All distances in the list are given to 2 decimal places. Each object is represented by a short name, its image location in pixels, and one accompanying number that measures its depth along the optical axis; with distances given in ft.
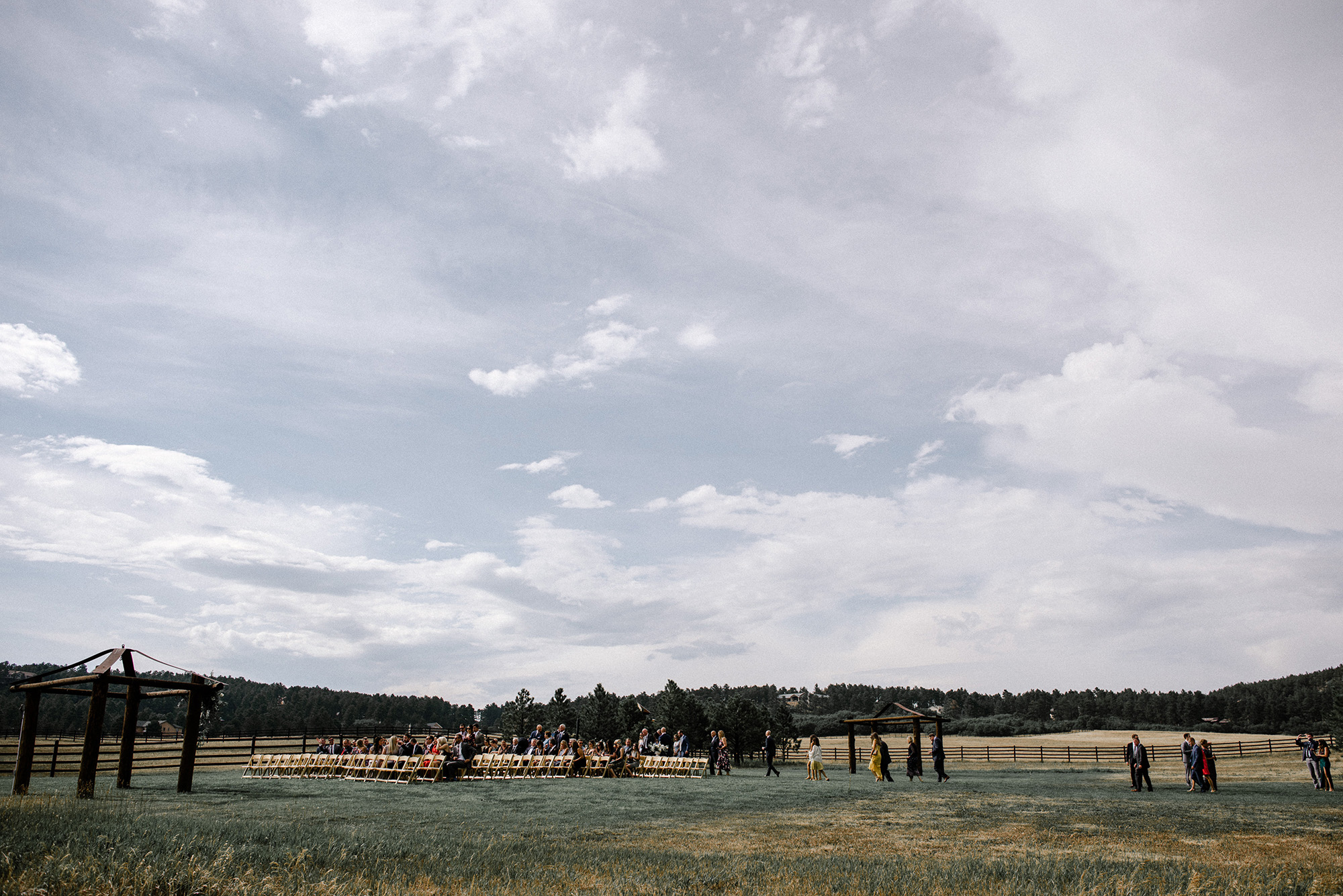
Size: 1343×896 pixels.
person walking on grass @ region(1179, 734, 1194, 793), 76.38
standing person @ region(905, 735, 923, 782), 90.02
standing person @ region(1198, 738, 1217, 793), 75.36
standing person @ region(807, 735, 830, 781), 91.37
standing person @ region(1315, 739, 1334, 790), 78.74
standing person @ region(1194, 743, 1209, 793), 75.41
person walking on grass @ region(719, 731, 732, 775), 103.09
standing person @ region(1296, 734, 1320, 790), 80.89
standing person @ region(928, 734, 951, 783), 87.61
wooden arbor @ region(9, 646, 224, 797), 54.80
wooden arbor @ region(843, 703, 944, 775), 100.76
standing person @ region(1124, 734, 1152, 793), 74.49
